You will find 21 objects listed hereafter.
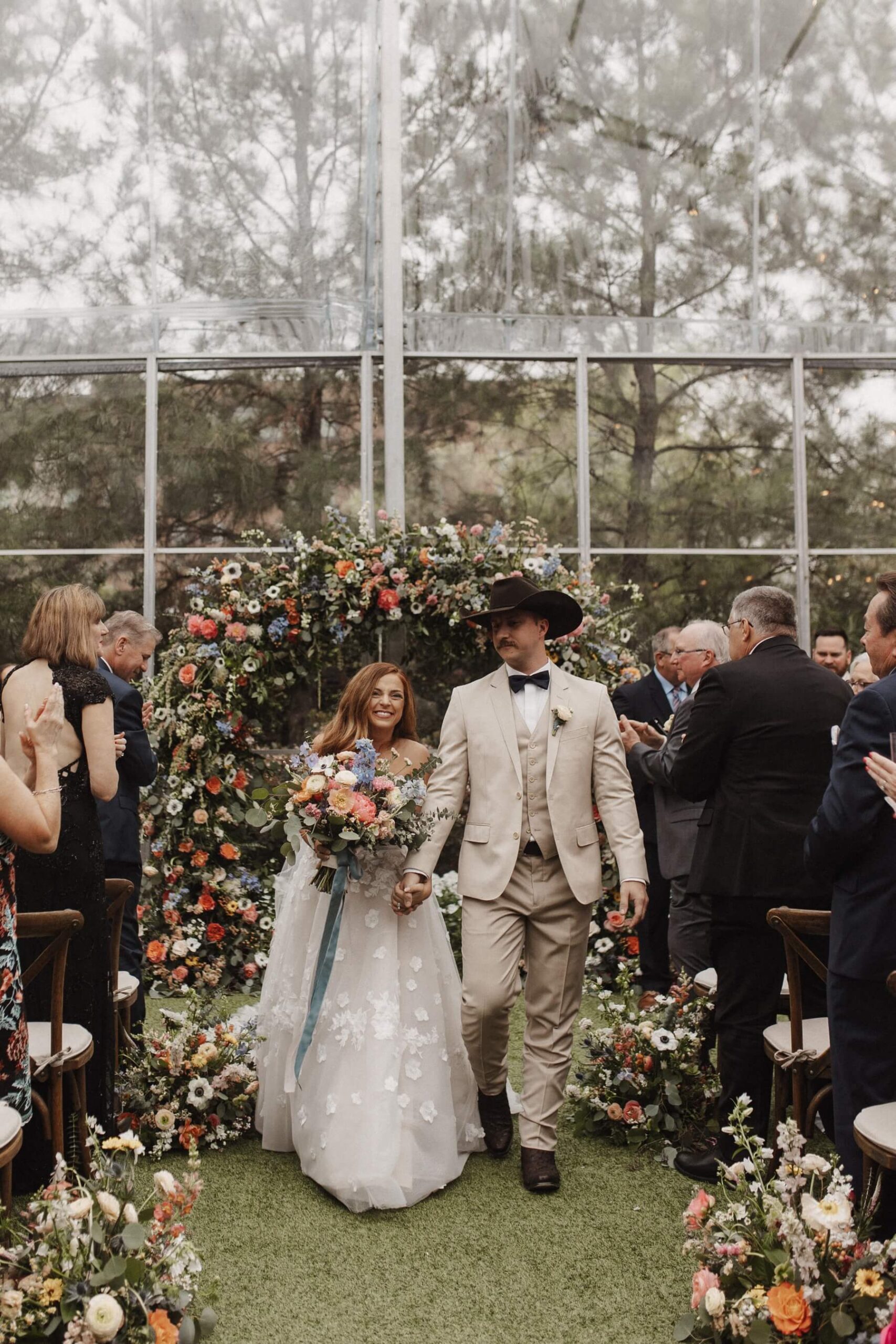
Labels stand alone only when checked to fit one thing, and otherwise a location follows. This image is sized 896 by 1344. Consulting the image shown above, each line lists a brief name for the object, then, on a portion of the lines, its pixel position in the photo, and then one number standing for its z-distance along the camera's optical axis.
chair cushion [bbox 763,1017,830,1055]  4.00
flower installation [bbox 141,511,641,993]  7.62
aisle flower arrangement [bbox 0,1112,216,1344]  2.69
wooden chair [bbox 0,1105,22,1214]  2.85
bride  4.31
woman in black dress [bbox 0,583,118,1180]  4.19
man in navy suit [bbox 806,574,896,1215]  3.34
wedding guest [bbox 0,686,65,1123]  2.99
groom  4.48
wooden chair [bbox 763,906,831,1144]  3.91
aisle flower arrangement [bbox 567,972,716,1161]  4.88
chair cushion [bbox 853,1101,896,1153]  2.97
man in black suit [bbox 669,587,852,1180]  4.27
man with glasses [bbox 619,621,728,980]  5.62
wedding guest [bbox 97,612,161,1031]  5.59
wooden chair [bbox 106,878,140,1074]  4.66
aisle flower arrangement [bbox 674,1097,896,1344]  2.76
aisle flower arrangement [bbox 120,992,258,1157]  4.74
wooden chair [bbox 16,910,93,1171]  3.79
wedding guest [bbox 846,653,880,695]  6.33
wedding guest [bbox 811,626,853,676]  7.98
